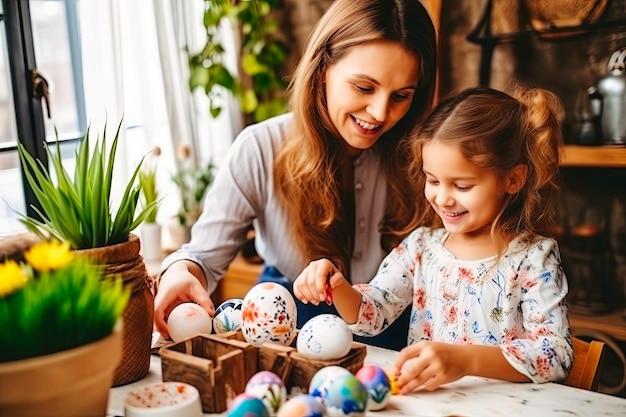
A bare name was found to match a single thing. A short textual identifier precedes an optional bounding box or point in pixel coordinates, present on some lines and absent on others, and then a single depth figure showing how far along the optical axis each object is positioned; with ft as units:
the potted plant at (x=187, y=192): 9.36
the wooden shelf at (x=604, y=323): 7.91
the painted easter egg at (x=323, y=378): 2.86
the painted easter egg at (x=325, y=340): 3.18
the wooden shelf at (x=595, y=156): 7.70
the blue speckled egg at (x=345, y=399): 2.79
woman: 4.96
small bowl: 2.83
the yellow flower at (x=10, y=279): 2.50
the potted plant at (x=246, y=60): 9.47
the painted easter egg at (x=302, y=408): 2.65
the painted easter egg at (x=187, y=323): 3.62
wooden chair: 4.05
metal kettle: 7.91
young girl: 4.33
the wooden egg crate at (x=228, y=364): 3.08
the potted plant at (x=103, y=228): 3.30
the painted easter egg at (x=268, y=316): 3.44
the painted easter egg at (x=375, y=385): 3.03
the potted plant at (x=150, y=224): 8.70
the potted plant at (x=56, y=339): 2.33
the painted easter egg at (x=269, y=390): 2.81
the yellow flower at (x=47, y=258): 2.69
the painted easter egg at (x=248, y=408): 2.62
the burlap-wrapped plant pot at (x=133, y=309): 3.33
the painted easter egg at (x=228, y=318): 3.76
